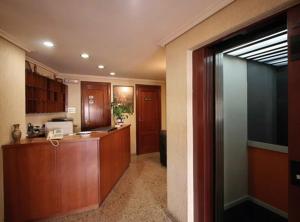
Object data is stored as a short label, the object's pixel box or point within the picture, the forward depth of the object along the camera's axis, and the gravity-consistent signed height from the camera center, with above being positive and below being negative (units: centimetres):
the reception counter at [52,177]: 204 -89
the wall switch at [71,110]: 441 +3
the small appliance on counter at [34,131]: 275 -35
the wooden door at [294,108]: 104 +0
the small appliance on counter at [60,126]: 284 -26
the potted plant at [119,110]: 396 +1
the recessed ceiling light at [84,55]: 276 +97
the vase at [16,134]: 211 -29
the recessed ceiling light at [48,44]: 225 +96
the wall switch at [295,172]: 105 -41
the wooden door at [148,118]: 526 -24
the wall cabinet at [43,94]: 272 +34
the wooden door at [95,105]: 456 +17
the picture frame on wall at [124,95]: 496 +49
